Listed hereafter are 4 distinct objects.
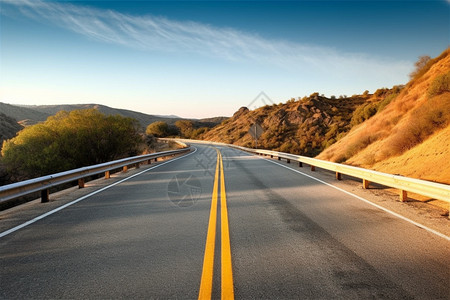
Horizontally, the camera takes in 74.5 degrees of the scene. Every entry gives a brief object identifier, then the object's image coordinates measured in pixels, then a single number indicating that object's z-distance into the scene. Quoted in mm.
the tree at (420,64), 26691
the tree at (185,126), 129125
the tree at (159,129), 115000
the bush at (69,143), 24984
